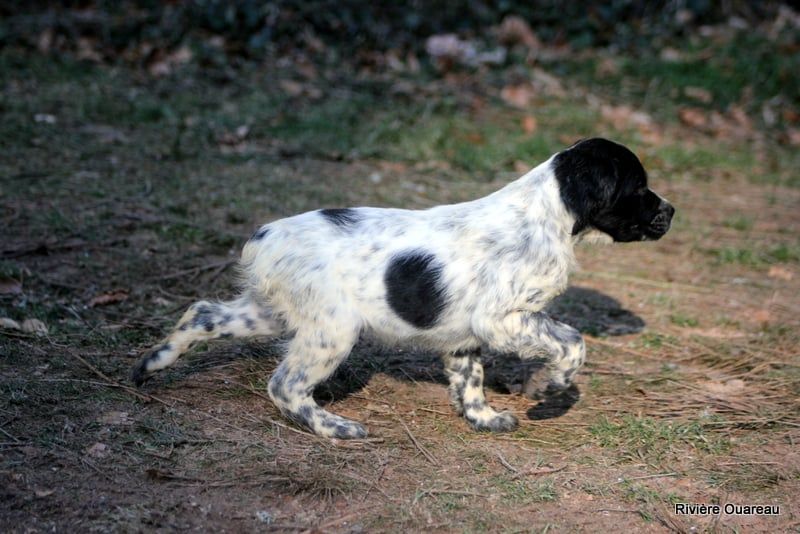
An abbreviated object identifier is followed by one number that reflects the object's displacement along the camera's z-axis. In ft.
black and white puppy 14.92
